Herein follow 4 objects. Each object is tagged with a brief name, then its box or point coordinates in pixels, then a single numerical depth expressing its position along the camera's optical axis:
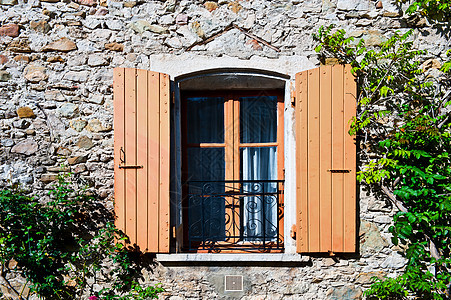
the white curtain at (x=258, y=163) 3.41
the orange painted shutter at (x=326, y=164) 3.10
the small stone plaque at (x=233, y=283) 3.19
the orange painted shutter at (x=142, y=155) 3.15
